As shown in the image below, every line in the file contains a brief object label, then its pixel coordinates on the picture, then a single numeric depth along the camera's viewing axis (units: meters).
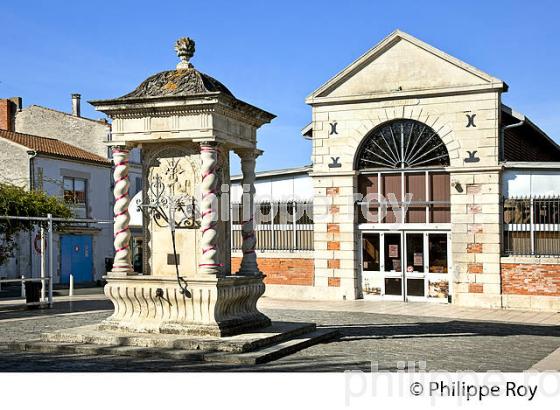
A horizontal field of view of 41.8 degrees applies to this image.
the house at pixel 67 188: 28.97
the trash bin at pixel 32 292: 18.09
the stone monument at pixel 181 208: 11.38
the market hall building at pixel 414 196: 18.27
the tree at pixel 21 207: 18.75
